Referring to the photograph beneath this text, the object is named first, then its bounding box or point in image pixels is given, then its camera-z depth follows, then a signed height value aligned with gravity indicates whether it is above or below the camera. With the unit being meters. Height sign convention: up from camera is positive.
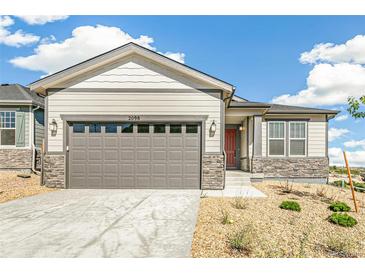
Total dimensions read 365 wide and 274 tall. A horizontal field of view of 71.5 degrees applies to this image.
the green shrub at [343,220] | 5.33 -1.73
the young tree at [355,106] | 7.91 +1.05
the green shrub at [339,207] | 6.54 -1.77
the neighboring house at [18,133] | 13.35 +0.19
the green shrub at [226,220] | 5.16 -1.68
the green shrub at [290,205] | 6.45 -1.72
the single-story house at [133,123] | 9.41 +0.54
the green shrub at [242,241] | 3.87 -1.62
